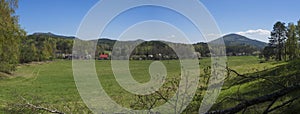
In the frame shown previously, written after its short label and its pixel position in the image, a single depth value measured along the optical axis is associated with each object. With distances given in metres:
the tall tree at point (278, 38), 33.31
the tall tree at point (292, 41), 30.70
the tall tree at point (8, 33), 22.13
